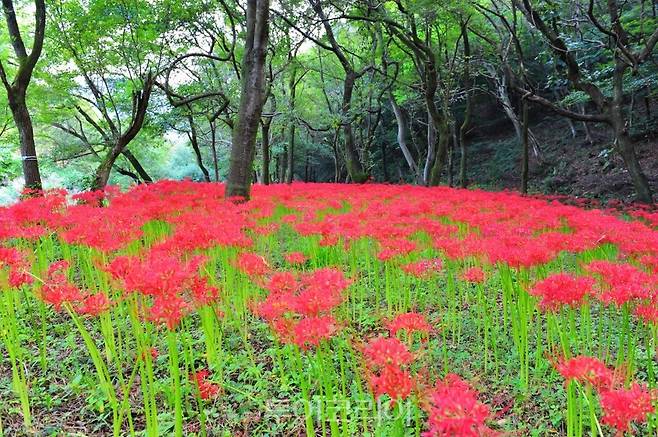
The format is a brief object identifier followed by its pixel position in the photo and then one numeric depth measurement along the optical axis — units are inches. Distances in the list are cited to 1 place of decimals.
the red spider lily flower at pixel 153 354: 103.7
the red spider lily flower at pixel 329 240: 142.6
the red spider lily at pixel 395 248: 122.6
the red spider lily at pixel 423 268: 114.8
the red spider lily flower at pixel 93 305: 85.5
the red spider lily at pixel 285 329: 73.9
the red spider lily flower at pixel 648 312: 79.4
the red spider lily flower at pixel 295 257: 128.4
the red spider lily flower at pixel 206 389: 90.6
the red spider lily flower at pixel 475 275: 108.1
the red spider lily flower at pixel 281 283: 93.7
